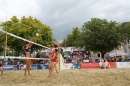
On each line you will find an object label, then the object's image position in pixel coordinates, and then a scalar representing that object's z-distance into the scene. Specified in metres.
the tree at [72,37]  24.31
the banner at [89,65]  12.14
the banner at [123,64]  12.17
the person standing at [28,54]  5.41
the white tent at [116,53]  15.15
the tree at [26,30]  16.53
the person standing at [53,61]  4.79
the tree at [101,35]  17.28
